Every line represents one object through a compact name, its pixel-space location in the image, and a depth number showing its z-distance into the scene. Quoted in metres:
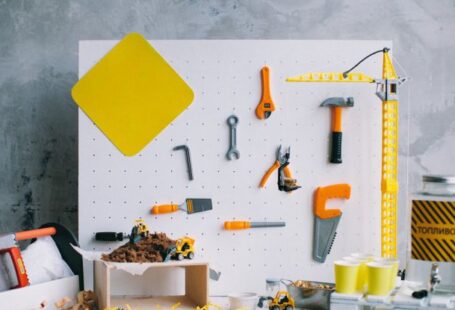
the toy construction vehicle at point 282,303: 1.89
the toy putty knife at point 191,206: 2.34
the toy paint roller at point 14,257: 2.02
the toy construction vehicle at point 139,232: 2.12
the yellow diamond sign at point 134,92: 2.36
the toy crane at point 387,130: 2.29
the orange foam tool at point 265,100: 2.35
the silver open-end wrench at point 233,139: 2.35
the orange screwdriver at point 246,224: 2.34
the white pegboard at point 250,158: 2.36
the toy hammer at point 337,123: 2.34
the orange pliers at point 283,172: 2.33
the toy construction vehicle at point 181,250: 2.09
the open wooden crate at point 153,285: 2.04
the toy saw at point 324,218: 2.35
